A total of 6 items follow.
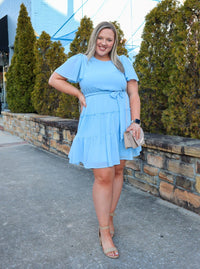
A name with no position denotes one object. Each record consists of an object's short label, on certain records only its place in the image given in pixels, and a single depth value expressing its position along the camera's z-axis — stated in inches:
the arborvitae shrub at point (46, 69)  260.8
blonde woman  81.4
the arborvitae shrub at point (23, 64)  307.1
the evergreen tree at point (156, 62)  143.1
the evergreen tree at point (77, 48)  202.4
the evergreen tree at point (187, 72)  122.5
